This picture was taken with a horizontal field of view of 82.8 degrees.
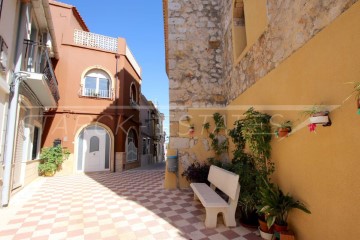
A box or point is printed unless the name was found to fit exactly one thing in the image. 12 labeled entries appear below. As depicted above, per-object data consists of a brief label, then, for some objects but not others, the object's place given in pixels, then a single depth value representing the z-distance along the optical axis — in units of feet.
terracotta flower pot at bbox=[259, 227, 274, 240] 10.09
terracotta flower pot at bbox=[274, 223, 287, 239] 9.62
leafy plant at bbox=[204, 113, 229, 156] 21.53
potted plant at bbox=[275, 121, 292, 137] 10.21
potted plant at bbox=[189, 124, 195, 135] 21.70
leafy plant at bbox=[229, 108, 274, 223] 11.87
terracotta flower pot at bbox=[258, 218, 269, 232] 10.32
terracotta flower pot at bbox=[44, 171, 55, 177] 31.75
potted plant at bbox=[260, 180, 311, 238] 9.62
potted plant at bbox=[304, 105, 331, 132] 7.63
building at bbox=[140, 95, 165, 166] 59.00
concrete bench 11.82
